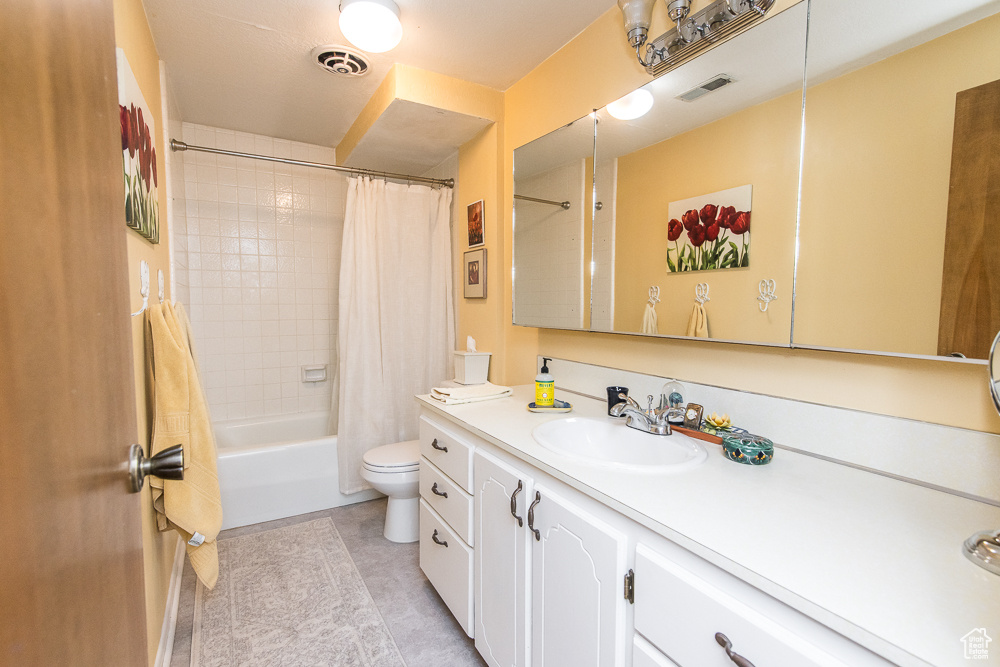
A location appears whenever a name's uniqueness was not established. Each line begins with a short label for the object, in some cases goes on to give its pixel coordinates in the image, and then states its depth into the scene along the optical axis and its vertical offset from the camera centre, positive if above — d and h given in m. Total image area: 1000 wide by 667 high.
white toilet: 2.17 -0.86
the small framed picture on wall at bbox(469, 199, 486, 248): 2.39 +0.47
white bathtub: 2.37 -0.97
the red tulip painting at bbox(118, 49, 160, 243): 1.16 +0.45
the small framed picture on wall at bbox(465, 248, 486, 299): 2.41 +0.20
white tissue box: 2.18 -0.29
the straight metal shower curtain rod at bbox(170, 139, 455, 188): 2.21 +0.79
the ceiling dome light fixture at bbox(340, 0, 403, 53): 1.53 +1.01
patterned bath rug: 1.53 -1.20
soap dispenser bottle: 1.62 -0.30
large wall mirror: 0.85 +0.31
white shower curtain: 2.55 -0.02
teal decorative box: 1.06 -0.34
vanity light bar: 1.18 +0.80
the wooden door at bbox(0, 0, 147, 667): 0.33 -0.04
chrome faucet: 1.29 -0.33
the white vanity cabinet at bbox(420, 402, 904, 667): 0.66 -0.56
